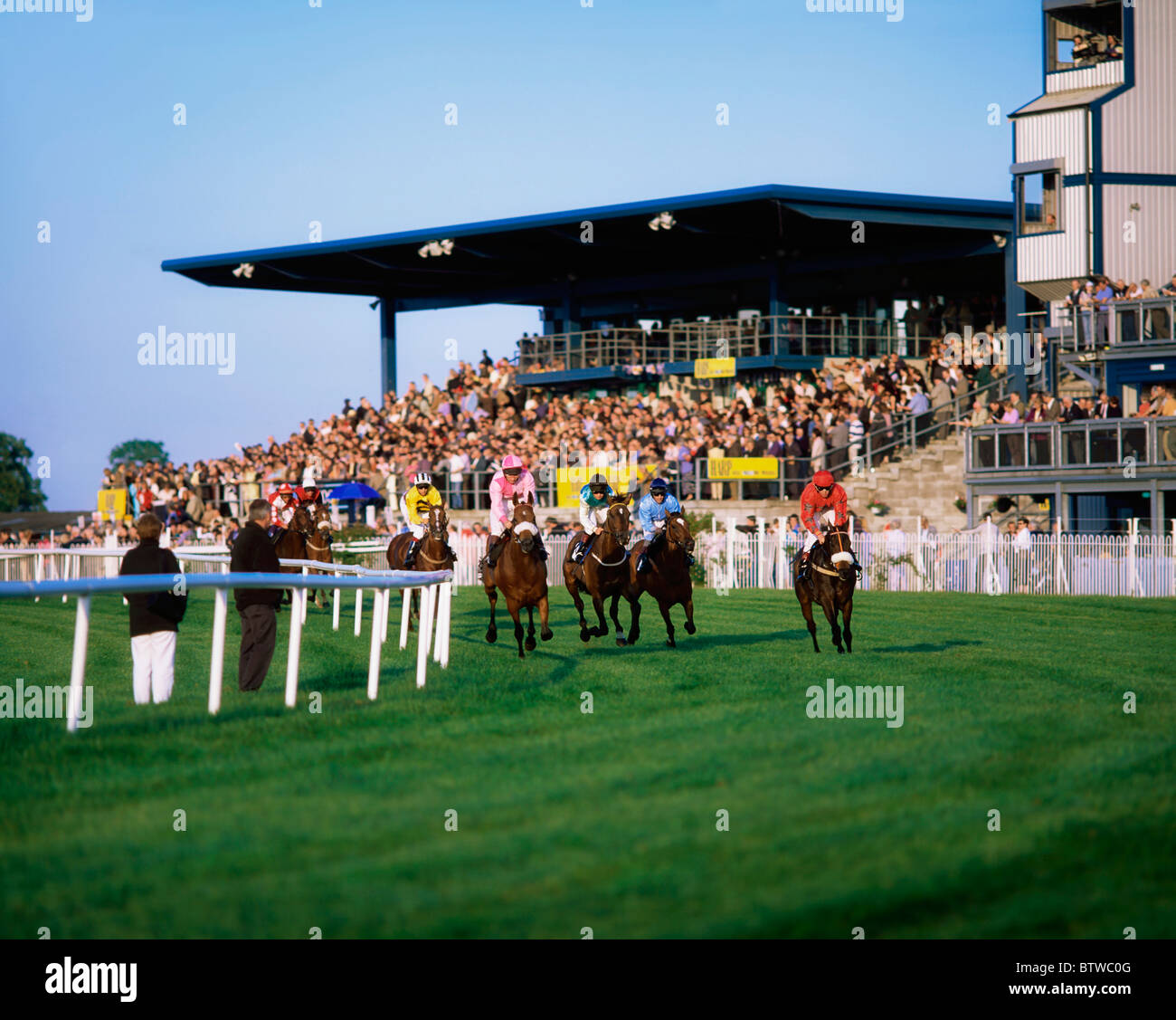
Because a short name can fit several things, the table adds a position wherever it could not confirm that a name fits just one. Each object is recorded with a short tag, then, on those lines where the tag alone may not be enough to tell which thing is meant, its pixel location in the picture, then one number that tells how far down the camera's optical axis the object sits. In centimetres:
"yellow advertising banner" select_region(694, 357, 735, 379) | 3941
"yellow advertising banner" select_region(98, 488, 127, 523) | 3894
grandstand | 2803
